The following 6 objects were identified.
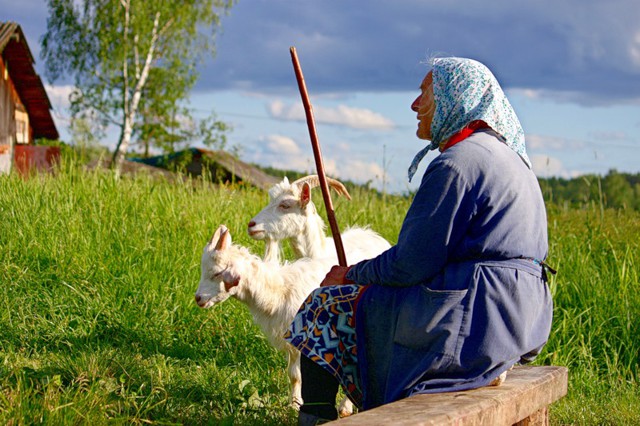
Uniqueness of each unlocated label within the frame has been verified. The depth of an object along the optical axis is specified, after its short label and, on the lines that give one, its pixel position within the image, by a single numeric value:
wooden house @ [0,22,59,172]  24.69
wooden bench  3.19
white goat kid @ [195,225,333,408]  5.34
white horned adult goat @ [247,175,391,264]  6.54
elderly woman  3.50
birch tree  31.70
